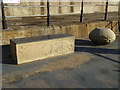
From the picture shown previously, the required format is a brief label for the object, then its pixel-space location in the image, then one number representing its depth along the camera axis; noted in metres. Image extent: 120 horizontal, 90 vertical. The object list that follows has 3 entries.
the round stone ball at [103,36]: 4.28
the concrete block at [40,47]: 3.00
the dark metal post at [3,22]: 3.72
